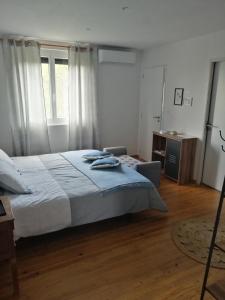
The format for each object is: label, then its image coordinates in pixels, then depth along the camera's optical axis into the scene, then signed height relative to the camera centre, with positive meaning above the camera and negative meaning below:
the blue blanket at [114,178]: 2.71 -1.00
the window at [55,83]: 4.39 +0.21
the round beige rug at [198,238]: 2.31 -1.53
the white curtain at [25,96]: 4.02 -0.04
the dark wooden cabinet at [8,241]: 1.67 -1.05
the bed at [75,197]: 2.30 -1.07
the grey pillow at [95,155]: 3.54 -0.91
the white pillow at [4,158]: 2.94 -0.80
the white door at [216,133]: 3.57 -0.58
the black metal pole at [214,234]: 1.23 -0.77
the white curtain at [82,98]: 4.48 -0.07
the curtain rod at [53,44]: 4.07 +0.91
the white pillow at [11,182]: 2.38 -0.90
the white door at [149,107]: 4.76 -0.23
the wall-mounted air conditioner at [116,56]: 4.56 +0.76
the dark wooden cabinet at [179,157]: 3.95 -1.04
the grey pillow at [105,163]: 3.21 -0.92
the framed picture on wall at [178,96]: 4.23 +0.00
